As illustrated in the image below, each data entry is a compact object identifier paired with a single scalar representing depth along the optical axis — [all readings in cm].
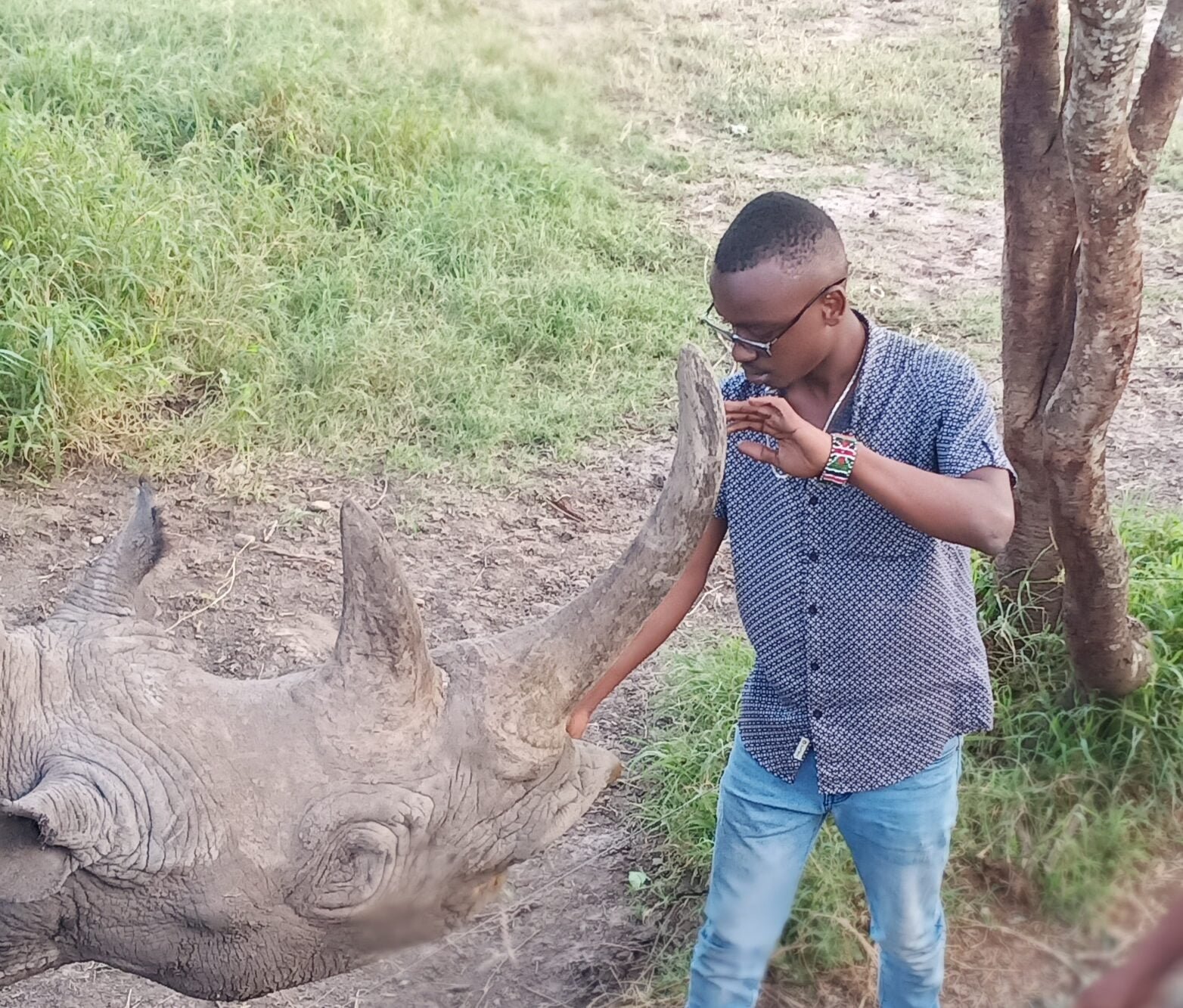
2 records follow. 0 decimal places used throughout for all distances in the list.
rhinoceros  186
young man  206
